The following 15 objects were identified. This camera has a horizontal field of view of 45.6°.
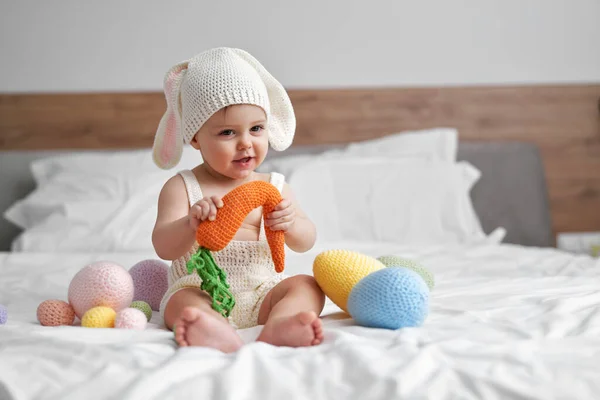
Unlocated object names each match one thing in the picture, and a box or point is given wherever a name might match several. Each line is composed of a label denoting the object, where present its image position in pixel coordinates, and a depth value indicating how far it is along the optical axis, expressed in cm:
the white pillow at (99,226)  224
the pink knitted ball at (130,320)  118
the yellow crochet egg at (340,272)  121
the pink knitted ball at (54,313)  127
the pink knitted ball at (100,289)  128
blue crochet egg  109
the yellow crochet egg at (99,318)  121
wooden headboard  285
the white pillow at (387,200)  247
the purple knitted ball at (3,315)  127
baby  122
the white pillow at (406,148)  266
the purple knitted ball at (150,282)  150
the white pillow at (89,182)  241
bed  85
